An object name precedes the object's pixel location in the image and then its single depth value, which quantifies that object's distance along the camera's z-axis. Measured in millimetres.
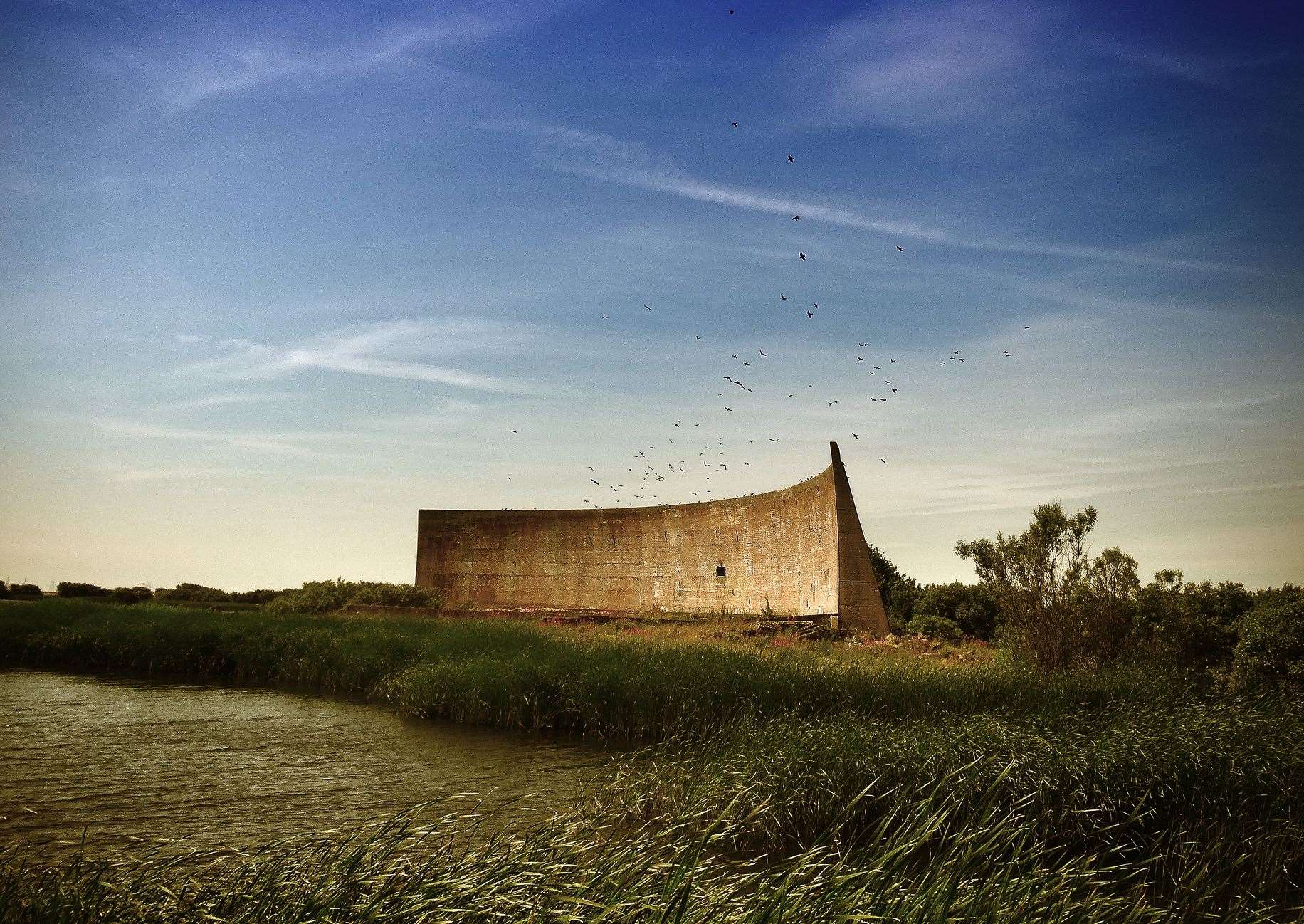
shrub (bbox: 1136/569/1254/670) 17234
